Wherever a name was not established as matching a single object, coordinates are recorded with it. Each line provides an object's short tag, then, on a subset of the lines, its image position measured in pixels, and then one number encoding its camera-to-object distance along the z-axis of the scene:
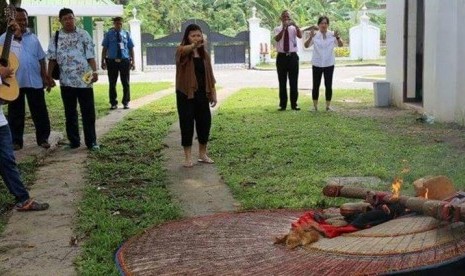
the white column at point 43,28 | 27.02
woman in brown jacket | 7.48
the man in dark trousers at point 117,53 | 13.59
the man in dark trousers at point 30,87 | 8.66
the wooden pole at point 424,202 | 3.62
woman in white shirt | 12.56
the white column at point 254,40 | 33.31
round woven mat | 3.68
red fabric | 4.28
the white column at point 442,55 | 10.83
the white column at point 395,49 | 13.53
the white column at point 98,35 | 28.61
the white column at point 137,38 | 32.12
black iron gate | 32.12
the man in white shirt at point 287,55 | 12.67
